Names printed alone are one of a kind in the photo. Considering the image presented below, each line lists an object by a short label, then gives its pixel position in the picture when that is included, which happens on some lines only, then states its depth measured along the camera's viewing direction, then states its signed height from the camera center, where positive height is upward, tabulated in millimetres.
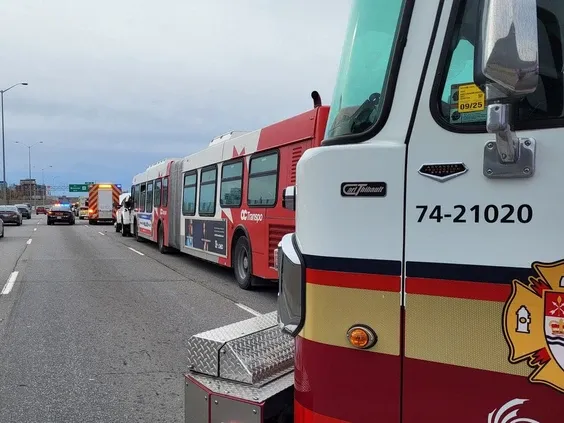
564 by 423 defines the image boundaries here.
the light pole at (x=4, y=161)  55125 +4068
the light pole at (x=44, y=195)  115125 +1203
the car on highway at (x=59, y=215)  40369 -1080
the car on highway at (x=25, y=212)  56250 -1197
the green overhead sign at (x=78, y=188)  95375 +2298
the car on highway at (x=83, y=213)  54062 -1228
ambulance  42406 -77
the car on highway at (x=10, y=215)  38050 -1033
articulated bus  8359 +145
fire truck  1489 -70
